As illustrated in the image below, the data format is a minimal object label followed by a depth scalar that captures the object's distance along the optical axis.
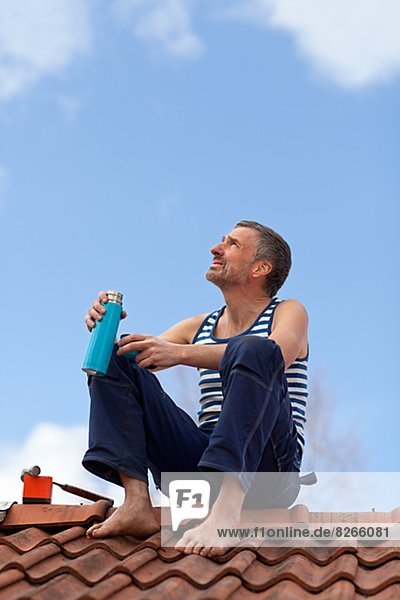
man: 7.09
